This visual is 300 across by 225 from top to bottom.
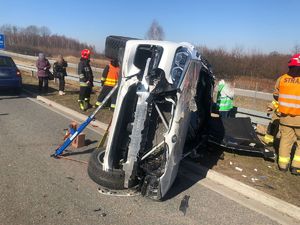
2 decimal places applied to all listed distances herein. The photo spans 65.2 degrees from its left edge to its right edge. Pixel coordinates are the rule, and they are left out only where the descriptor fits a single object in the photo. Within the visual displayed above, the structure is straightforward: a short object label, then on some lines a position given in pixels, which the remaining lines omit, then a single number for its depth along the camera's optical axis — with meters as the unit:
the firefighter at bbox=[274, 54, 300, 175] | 4.04
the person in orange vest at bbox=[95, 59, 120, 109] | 6.80
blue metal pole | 3.78
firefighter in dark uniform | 7.11
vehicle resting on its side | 3.00
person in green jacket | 6.16
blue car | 8.66
